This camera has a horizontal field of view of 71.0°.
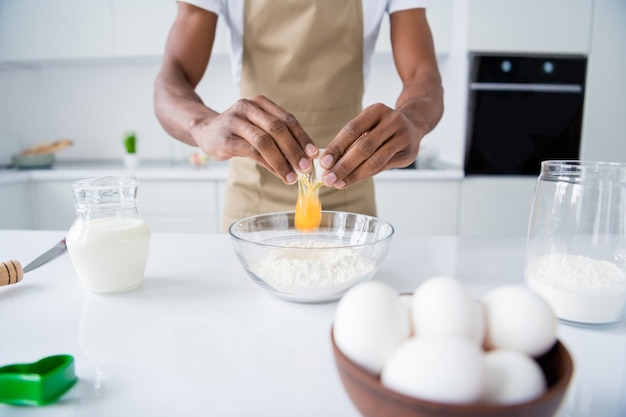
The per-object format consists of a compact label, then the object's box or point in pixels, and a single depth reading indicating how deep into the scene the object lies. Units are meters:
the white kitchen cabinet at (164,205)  2.04
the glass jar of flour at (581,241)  0.49
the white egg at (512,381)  0.26
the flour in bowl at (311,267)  0.55
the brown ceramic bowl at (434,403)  0.25
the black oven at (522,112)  1.95
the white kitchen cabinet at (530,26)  1.91
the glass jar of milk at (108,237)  0.58
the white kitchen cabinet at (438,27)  2.04
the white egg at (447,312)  0.30
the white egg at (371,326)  0.29
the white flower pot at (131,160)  2.19
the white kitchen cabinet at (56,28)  2.13
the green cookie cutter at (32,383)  0.36
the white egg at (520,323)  0.31
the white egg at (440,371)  0.25
